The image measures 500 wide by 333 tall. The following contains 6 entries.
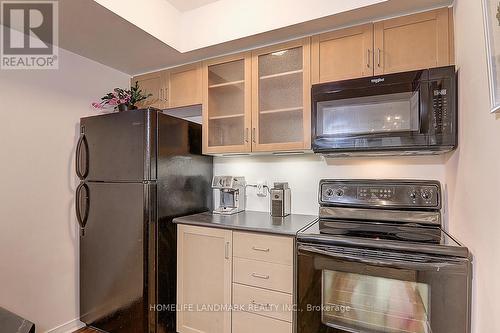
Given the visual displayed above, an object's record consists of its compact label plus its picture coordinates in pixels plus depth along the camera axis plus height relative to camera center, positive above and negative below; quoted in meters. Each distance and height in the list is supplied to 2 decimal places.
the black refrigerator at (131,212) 1.79 -0.33
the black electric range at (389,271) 1.14 -0.50
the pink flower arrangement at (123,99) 2.08 +0.57
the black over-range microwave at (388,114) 1.40 +0.32
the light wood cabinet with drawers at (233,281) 1.55 -0.75
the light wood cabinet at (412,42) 1.47 +0.75
